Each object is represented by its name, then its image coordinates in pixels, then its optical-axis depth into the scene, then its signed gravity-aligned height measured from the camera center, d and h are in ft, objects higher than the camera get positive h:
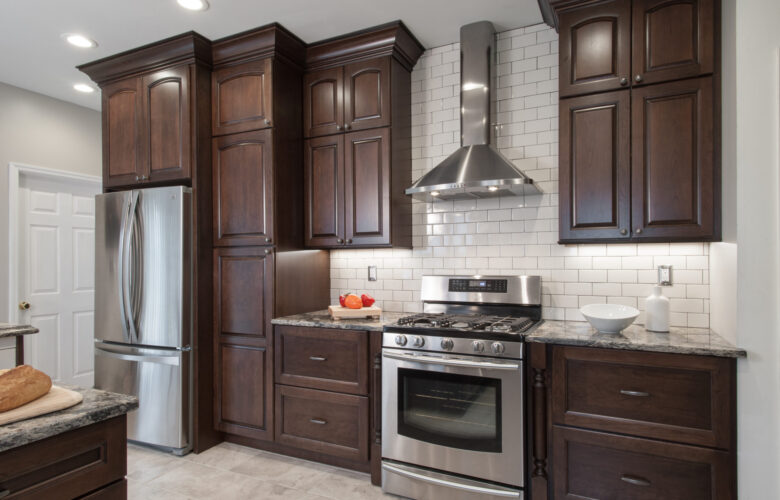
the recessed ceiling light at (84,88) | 12.85 +4.53
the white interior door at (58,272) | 13.01 -0.65
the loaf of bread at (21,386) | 3.51 -1.07
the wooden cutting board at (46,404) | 3.47 -1.23
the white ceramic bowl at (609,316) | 7.51 -1.14
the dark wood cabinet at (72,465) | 3.37 -1.69
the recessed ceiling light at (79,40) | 10.09 +4.61
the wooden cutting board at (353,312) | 9.58 -1.31
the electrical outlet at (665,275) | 8.57 -0.51
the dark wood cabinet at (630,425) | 6.50 -2.63
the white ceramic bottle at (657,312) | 7.86 -1.09
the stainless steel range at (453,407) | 7.55 -2.72
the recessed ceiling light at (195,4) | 8.78 +4.65
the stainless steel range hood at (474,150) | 8.75 +1.97
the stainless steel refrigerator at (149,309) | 10.07 -1.34
